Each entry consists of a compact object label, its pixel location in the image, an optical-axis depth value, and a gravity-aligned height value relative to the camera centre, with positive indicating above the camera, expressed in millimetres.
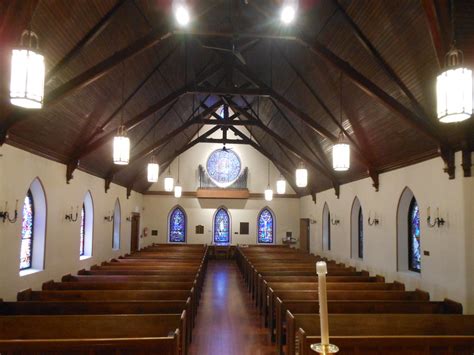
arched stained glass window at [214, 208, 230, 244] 18656 -446
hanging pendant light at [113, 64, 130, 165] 6273 +1124
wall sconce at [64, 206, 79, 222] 8843 -20
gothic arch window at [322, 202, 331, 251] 14361 -343
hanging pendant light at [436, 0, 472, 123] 3283 +1101
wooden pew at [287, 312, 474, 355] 4676 -1303
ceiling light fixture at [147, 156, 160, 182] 9322 +1104
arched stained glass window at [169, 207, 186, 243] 18516 -563
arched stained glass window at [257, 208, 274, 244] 18811 -428
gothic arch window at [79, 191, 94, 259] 10602 -295
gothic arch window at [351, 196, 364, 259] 11469 -324
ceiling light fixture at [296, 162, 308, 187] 9773 +1092
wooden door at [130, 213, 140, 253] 16388 -697
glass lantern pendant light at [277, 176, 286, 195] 13849 +1156
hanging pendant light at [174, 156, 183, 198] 15328 +1041
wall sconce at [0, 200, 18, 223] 6113 +7
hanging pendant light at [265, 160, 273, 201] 15750 +983
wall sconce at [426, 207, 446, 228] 6816 -21
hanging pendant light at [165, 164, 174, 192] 12531 +1102
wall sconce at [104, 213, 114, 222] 11891 -45
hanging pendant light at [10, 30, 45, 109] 3066 +1133
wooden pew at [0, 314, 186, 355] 4492 -1291
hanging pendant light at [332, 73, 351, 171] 6680 +1129
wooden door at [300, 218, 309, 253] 17492 -711
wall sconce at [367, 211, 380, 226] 9620 -42
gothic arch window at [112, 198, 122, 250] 13492 -296
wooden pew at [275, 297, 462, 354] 5758 -1334
